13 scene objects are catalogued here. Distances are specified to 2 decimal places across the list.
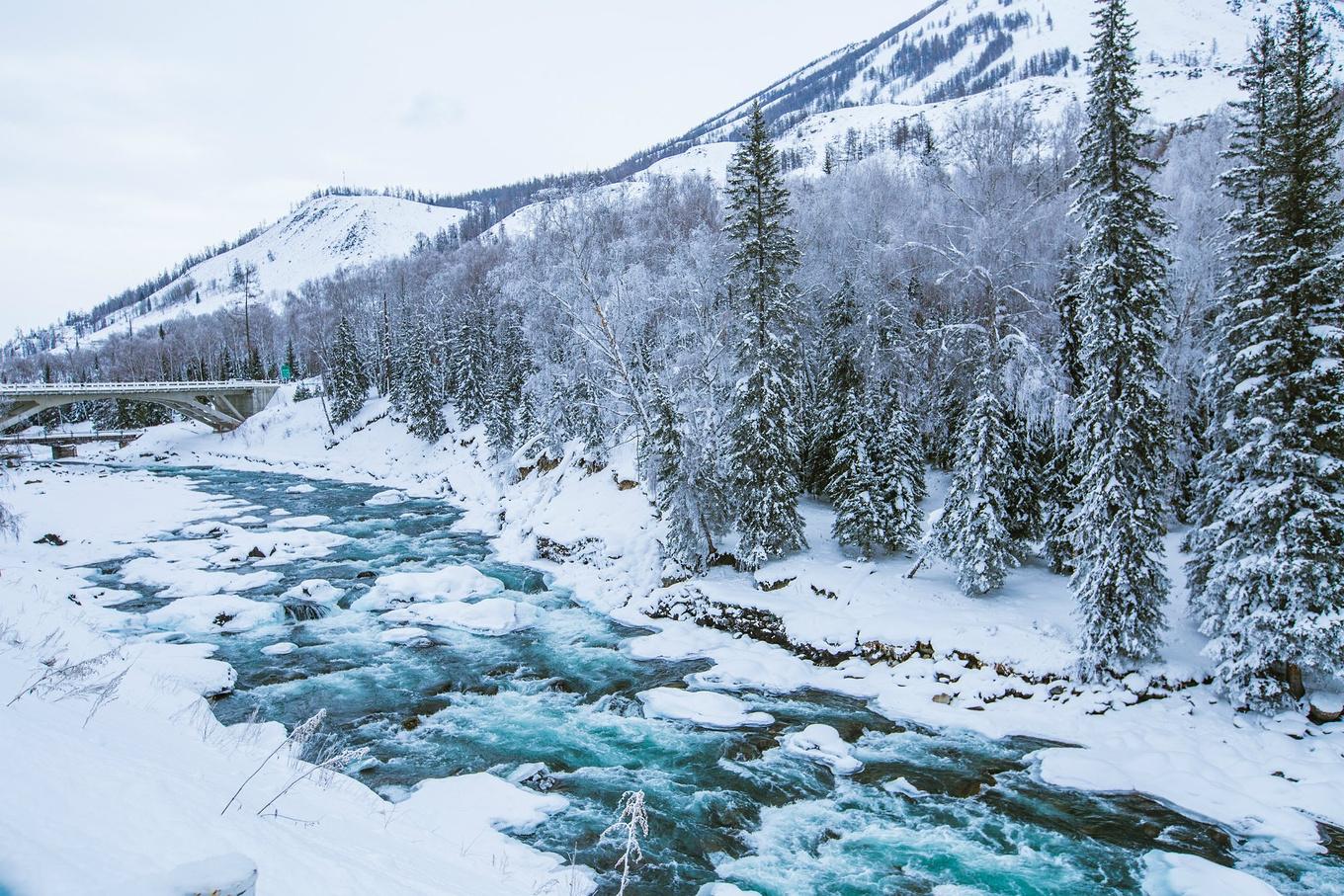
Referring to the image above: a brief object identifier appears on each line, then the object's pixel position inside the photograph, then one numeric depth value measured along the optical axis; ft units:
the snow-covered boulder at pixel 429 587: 76.48
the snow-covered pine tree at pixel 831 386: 90.94
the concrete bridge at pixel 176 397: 200.75
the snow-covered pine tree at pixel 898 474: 76.79
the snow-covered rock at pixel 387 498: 145.13
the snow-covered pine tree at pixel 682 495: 78.48
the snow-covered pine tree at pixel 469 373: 188.96
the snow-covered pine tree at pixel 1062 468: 68.90
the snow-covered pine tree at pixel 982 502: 65.26
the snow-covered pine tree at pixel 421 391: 189.67
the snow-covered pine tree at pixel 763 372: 77.30
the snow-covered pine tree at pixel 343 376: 230.07
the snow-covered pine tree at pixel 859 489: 75.82
